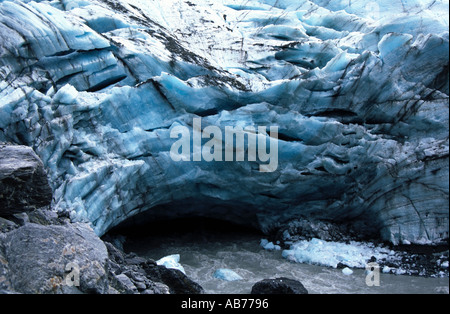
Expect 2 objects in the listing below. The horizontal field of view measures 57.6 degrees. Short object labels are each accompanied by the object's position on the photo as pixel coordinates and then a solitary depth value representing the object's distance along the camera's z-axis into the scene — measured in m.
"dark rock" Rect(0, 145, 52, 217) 4.54
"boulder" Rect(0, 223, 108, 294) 3.78
